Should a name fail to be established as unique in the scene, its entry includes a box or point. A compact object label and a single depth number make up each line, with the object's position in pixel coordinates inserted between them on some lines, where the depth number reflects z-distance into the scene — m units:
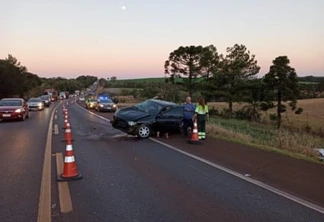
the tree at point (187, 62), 55.16
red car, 22.00
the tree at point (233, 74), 51.78
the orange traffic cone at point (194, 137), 12.09
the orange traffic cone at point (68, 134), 7.40
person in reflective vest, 12.98
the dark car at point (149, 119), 13.48
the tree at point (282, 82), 47.63
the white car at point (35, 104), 38.00
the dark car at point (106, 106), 34.34
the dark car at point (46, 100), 52.16
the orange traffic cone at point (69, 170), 6.71
